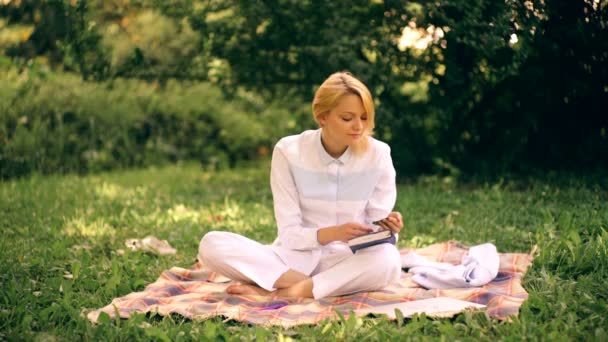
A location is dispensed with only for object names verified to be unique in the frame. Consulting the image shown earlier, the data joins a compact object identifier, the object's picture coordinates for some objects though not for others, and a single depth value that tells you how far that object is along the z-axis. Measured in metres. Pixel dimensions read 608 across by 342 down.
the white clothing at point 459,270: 3.96
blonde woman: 3.82
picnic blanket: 3.43
